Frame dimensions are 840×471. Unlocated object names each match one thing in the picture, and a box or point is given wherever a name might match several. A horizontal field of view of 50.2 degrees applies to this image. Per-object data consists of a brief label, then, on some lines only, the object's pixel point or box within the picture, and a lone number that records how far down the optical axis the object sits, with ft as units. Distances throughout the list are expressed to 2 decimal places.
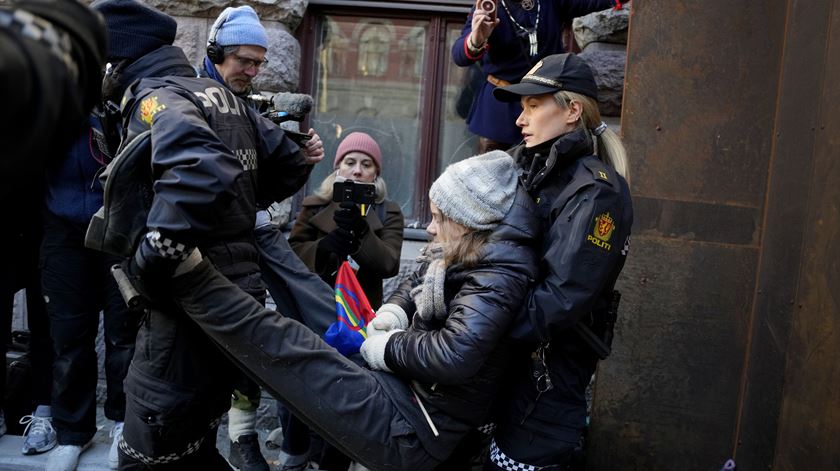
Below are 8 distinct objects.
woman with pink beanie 13.55
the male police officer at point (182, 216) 8.81
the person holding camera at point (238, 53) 11.82
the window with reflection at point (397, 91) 18.16
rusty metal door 12.71
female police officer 9.22
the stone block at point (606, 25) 16.26
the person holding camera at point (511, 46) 14.87
